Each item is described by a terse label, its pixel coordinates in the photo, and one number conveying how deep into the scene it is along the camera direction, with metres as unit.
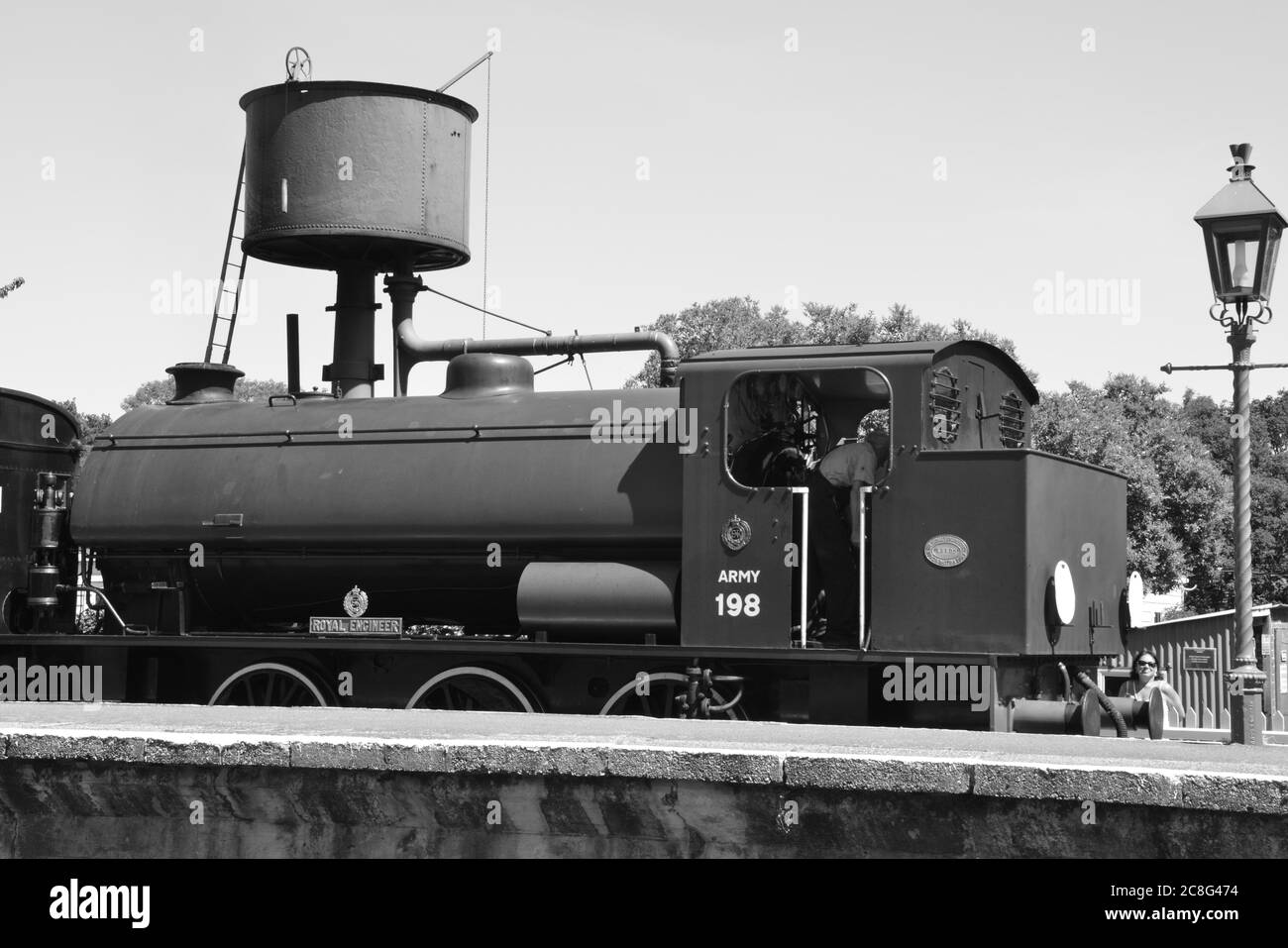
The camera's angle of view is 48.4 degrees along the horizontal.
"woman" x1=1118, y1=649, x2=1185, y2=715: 12.30
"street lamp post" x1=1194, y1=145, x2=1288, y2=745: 10.77
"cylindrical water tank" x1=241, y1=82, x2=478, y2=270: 14.20
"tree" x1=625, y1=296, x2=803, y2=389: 49.97
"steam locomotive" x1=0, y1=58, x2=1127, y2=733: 10.09
